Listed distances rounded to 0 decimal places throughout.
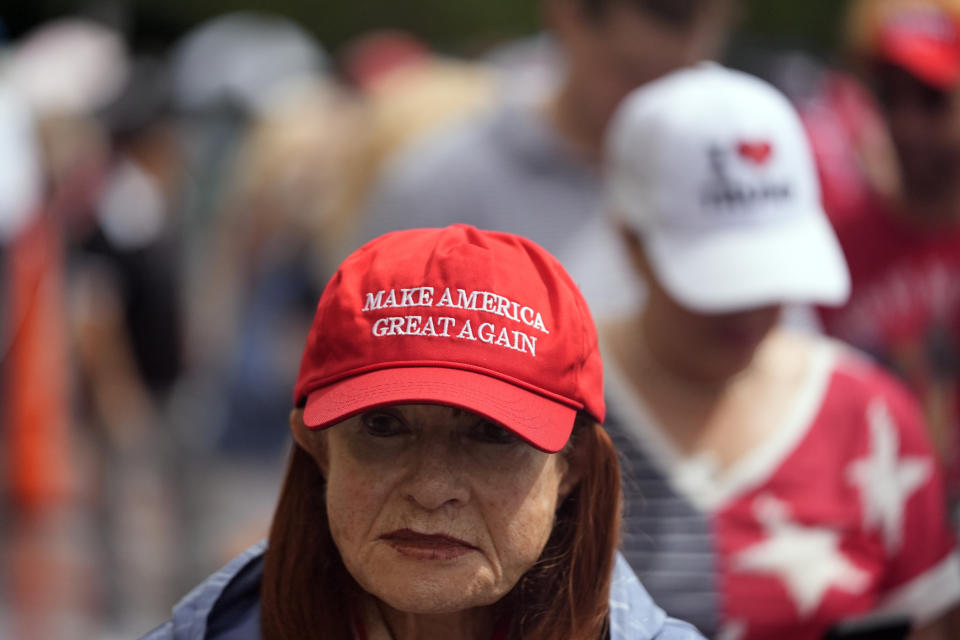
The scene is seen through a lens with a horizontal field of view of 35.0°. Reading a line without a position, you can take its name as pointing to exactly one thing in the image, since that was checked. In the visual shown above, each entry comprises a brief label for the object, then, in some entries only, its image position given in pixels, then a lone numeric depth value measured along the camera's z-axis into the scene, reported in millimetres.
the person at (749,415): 2982
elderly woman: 2004
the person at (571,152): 3848
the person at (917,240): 4188
